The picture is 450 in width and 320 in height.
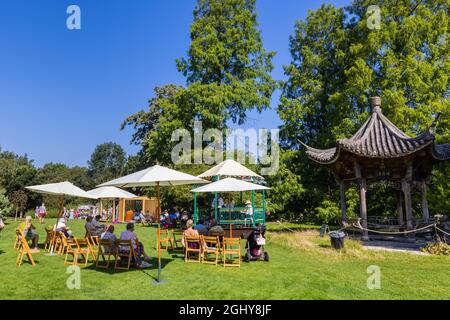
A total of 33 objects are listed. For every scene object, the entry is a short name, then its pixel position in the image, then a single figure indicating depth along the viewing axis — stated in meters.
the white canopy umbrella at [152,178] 7.38
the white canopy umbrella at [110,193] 15.69
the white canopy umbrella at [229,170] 15.63
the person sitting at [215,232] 10.58
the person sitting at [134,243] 8.58
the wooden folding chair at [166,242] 11.88
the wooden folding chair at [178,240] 12.42
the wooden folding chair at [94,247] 11.68
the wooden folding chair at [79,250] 8.63
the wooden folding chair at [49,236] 11.35
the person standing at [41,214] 24.93
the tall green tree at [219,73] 26.38
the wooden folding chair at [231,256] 8.97
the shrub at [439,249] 11.24
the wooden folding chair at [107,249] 8.36
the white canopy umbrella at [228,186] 11.81
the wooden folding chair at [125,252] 8.24
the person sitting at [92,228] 12.07
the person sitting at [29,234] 11.25
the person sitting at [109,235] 8.81
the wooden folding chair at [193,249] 9.60
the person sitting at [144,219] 25.14
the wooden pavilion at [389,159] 14.20
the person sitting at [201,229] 10.98
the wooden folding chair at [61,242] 9.30
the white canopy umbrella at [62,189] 10.61
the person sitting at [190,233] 9.91
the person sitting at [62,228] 11.90
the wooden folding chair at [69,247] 9.11
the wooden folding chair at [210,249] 9.31
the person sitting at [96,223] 12.57
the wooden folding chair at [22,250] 8.76
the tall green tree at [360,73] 22.69
